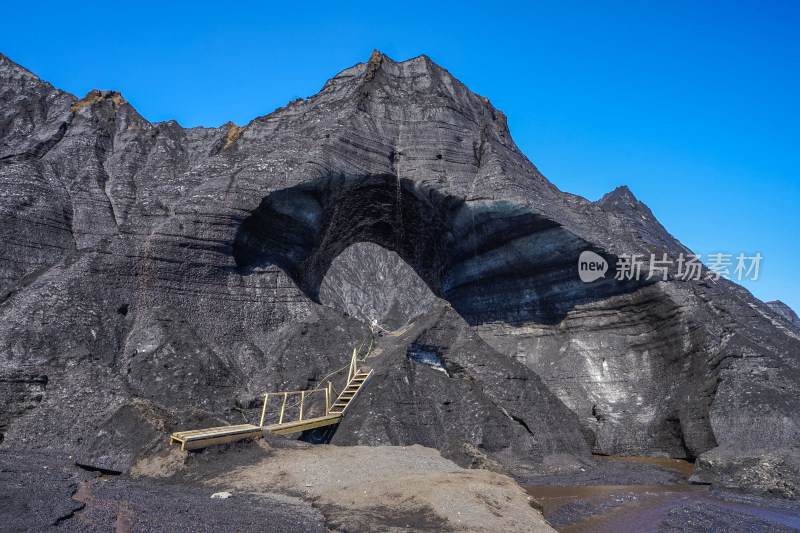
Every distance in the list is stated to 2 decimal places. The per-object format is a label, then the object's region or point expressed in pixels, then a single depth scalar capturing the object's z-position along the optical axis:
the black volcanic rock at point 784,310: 63.70
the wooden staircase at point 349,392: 16.28
